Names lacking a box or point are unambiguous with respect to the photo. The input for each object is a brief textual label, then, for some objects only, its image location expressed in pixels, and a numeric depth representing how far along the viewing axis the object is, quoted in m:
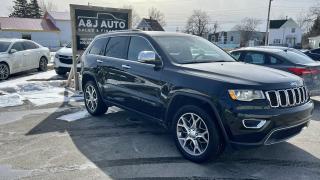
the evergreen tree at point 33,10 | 73.62
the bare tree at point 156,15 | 85.33
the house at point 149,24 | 48.62
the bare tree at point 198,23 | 81.12
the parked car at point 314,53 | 16.02
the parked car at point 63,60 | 13.09
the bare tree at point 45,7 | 86.66
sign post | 9.91
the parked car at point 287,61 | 7.48
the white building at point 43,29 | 44.63
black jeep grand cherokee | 3.91
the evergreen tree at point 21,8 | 73.62
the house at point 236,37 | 75.56
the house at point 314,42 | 56.92
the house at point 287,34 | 74.19
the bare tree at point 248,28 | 76.25
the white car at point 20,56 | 12.55
